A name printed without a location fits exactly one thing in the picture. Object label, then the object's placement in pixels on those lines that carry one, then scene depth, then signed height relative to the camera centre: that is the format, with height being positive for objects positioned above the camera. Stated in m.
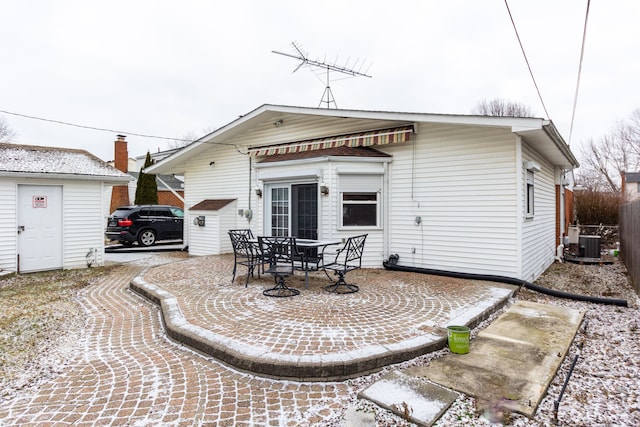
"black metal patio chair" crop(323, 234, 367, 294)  5.59 -0.97
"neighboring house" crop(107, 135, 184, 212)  20.30 +1.56
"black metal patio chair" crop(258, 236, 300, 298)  5.34 -0.77
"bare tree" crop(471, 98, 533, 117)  25.52 +8.00
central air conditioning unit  10.27 -0.97
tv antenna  9.73 +4.26
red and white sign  7.75 +0.25
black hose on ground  5.44 -1.24
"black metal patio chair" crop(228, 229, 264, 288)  5.86 -0.61
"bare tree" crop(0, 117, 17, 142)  25.20 +5.98
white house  6.43 +0.65
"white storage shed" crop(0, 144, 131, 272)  7.43 +0.13
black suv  12.43 -0.43
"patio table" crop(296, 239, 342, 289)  5.58 -0.74
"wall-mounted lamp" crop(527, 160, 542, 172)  6.74 +0.97
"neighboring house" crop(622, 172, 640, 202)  27.06 +2.75
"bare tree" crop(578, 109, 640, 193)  23.77 +4.17
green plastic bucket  3.42 -1.28
